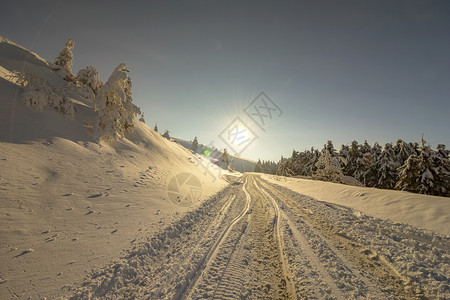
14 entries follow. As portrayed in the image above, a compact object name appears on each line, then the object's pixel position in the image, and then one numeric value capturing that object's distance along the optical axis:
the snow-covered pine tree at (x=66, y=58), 19.25
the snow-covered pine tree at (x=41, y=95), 9.18
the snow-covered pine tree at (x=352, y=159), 33.03
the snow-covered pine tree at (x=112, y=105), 12.06
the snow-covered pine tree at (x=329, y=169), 25.19
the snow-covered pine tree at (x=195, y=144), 66.53
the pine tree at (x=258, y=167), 98.75
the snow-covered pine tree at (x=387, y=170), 26.53
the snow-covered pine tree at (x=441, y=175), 18.67
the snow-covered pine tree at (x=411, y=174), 18.84
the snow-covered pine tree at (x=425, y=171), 18.19
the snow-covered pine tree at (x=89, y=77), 16.82
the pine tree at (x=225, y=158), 68.94
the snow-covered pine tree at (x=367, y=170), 29.41
